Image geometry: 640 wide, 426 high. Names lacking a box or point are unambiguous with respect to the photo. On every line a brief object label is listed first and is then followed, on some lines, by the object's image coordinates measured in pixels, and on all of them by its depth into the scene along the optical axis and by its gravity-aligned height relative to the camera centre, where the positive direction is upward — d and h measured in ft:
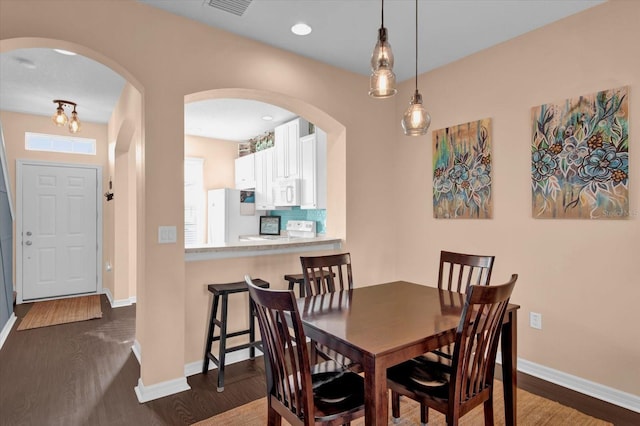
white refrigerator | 18.67 -0.37
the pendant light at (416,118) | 6.57 +1.74
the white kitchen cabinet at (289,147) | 15.08 +2.88
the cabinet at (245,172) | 19.26 +2.26
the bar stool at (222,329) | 8.41 -3.02
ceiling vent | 7.78 +4.67
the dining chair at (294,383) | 4.53 -2.52
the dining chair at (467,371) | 4.73 -2.50
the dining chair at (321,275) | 7.56 -1.48
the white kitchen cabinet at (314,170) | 13.41 +1.61
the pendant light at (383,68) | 5.62 +2.31
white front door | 16.60 -0.90
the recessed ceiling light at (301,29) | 8.86 +4.70
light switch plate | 8.07 -0.55
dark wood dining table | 4.40 -1.76
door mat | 13.43 -4.24
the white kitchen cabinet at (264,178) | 17.24 +1.71
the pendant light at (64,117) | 12.99 +3.60
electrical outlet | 9.09 -2.90
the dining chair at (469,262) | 7.30 -1.15
